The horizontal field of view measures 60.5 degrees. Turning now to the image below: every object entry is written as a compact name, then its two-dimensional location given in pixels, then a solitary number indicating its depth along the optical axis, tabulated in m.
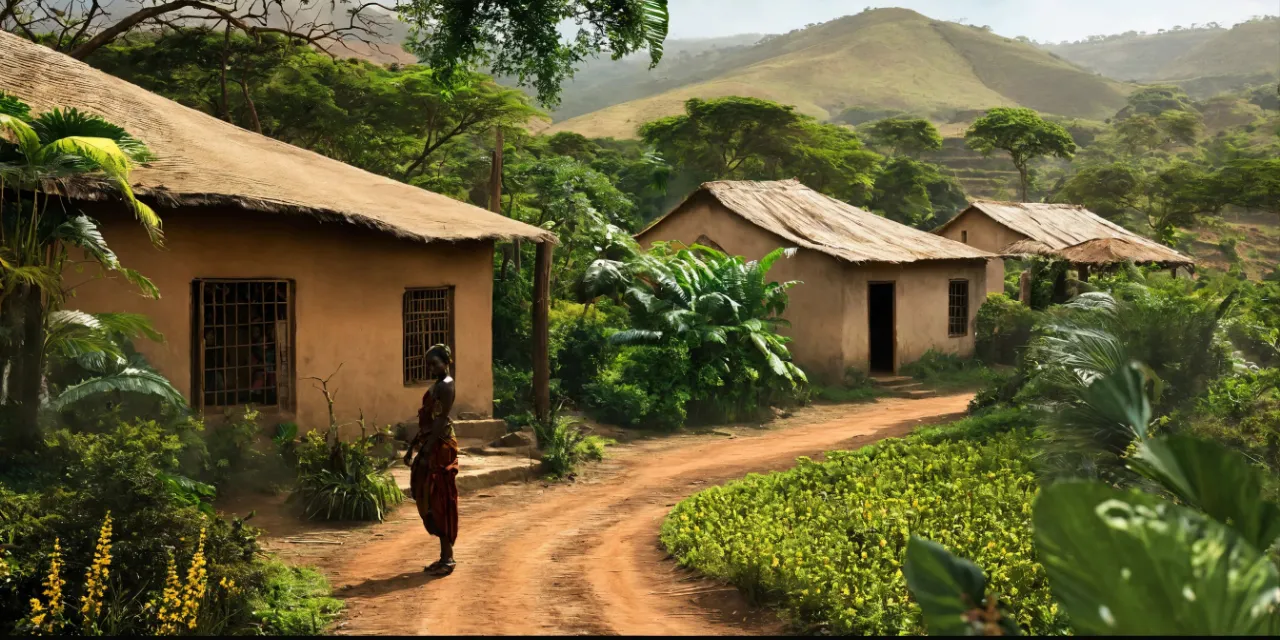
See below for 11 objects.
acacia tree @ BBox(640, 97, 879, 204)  37.22
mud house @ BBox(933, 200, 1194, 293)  28.41
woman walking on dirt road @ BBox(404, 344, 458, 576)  7.74
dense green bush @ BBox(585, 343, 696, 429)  15.41
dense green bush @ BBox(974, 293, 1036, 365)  23.14
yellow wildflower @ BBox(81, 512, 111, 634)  5.79
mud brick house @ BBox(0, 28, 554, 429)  10.79
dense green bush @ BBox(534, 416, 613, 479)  12.24
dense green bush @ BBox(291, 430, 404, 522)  9.82
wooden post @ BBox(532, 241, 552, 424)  13.34
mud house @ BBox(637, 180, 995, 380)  20.17
